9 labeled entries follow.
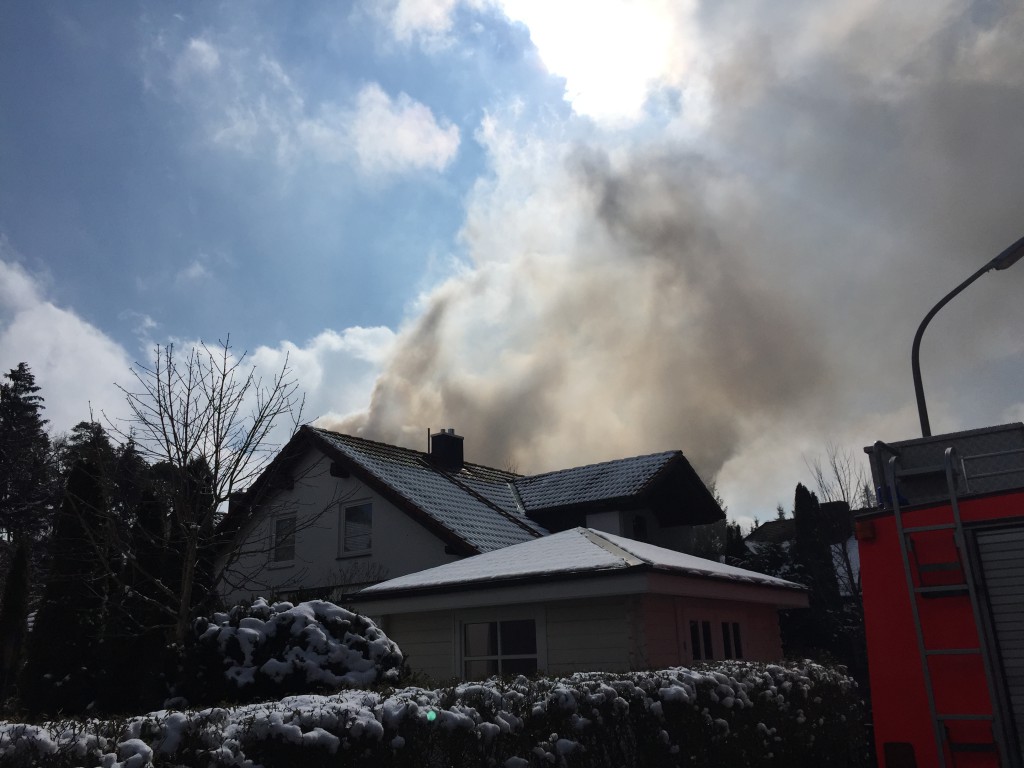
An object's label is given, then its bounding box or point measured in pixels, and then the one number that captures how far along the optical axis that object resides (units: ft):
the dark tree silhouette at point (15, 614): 79.25
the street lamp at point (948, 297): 36.88
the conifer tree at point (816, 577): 80.18
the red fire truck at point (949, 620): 16.65
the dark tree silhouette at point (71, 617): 50.75
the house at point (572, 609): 39.32
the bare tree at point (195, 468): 45.57
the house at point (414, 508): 65.36
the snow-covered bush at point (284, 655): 28.58
